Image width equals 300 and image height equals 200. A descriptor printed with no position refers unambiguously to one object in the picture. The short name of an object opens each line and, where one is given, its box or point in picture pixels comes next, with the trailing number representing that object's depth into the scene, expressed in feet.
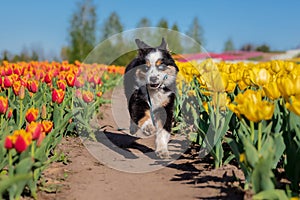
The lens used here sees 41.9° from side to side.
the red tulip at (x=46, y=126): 9.01
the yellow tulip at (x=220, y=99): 11.37
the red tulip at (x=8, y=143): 7.29
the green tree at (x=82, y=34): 70.23
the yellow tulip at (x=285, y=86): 8.20
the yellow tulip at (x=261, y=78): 10.30
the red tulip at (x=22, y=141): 7.25
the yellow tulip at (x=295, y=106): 7.44
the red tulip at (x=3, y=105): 10.05
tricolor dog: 14.51
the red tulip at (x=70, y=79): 14.12
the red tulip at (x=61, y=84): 13.56
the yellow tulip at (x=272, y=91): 8.90
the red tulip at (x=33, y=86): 12.94
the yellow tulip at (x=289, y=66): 15.00
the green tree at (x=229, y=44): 172.76
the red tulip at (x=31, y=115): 9.45
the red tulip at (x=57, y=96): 12.18
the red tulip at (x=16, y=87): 12.29
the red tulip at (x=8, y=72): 16.07
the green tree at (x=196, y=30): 123.93
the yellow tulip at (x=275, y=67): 15.29
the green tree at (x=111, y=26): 96.12
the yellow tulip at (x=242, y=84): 12.25
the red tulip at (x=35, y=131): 7.82
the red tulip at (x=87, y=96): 15.07
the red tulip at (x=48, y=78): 14.80
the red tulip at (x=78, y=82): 16.26
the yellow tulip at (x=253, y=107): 7.55
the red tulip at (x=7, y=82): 13.46
